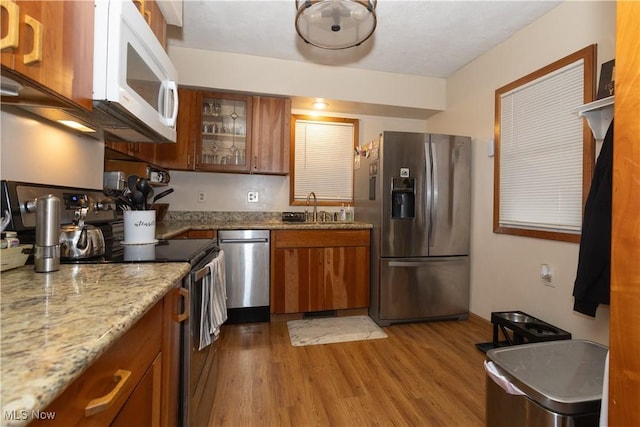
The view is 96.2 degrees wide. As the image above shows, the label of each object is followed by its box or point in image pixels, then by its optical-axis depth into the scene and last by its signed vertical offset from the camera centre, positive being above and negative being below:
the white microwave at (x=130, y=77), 1.01 +0.57
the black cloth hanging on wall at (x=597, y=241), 1.46 -0.10
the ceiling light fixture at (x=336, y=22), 1.52 +1.12
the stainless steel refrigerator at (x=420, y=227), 2.66 -0.09
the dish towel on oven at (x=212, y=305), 1.34 -0.45
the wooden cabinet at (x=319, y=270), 2.66 -0.51
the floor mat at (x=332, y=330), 2.34 -1.00
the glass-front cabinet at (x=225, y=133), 2.87 +0.83
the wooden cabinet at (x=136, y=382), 0.48 -0.36
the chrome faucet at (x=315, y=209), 3.26 +0.08
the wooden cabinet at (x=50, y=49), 0.69 +0.45
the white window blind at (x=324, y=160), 3.38 +0.67
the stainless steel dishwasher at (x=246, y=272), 2.58 -0.52
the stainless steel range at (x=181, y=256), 1.06 -0.18
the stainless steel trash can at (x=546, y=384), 1.03 -0.65
